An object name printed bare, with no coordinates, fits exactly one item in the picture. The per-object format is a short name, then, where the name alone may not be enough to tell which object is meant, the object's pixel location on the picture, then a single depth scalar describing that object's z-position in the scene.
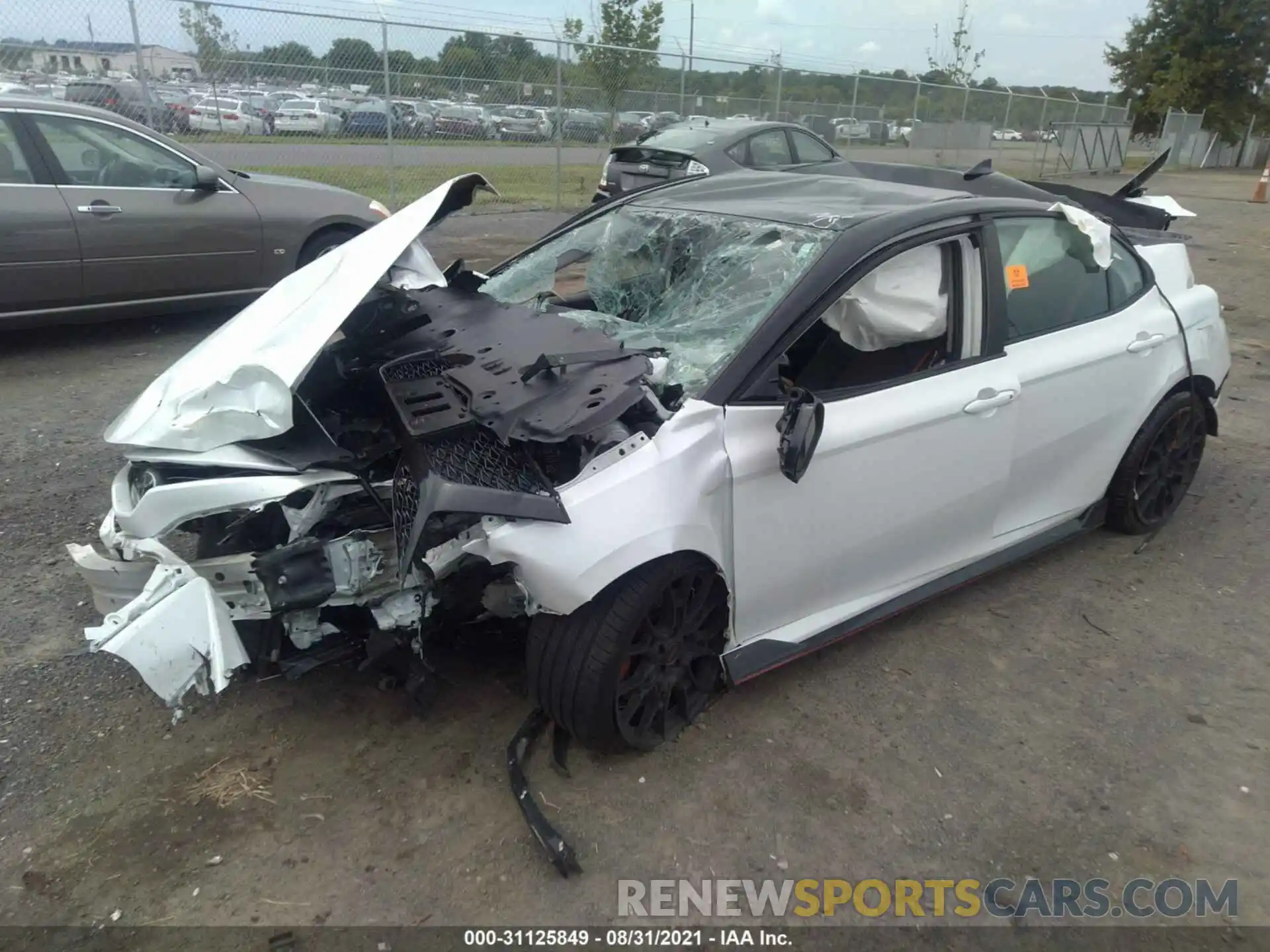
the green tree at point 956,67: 33.34
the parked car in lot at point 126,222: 5.83
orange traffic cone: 19.89
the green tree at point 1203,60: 32.19
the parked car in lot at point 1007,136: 23.38
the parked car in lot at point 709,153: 10.18
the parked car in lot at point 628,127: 14.95
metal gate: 24.09
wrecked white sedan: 2.35
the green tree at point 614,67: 14.05
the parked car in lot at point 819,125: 18.58
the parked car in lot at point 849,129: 19.44
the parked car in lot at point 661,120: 15.51
